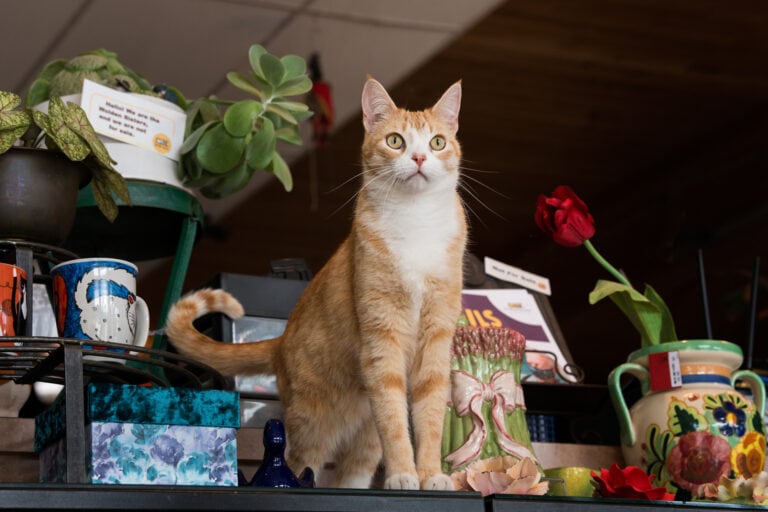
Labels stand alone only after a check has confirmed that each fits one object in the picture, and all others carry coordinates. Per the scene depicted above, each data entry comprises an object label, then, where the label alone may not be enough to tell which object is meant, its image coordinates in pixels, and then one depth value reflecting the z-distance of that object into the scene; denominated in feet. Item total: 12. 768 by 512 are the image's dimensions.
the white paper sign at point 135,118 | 4.42
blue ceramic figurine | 3.30
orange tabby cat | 3.75
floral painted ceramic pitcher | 4.12
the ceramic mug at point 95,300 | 3.52
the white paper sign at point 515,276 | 5.46
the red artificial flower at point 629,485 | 3.50
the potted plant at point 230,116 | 4.49
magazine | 4.92
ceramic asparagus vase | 3.92
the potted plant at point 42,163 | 3.66
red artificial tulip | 4.49
